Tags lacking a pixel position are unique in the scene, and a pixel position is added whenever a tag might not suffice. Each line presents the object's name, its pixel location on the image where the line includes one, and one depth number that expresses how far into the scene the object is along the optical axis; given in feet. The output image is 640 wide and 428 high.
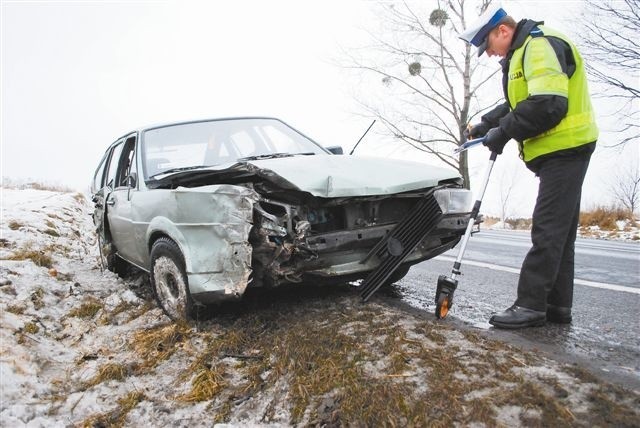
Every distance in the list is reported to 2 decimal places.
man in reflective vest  7.86
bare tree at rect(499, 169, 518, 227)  107.63
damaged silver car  8.21
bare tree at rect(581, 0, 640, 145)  38.00
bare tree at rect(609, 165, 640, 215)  90.79
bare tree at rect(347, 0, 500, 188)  50.11
